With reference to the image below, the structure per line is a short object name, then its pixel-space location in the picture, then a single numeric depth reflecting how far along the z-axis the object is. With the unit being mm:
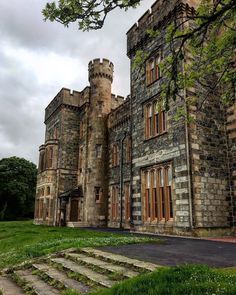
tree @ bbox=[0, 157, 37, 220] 48094
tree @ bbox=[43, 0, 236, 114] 5230
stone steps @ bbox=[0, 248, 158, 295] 5555
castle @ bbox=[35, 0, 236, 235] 13664
